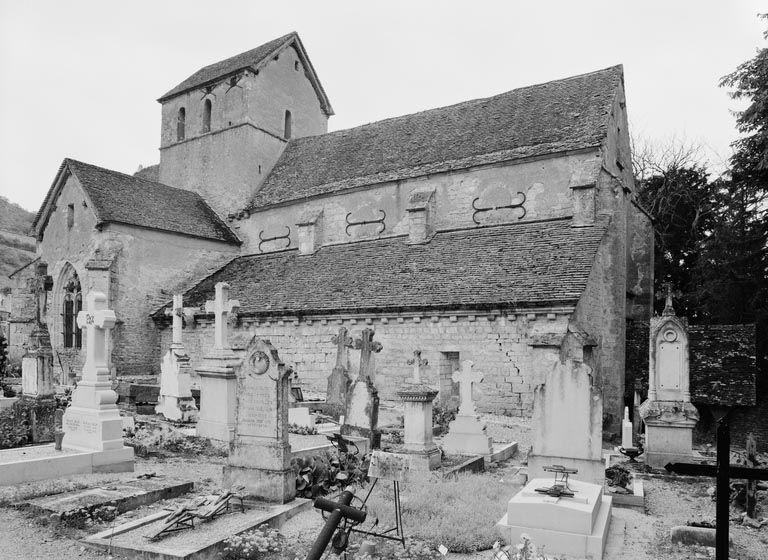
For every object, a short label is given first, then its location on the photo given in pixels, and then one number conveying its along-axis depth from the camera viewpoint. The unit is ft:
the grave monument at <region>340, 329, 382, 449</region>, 36.86
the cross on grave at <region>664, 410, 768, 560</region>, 12.87
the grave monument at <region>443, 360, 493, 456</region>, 37.78
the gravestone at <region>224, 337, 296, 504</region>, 25.75
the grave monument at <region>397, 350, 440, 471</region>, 32.07
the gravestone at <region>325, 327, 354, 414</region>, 48.42
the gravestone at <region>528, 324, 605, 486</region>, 26.89
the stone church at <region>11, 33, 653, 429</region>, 54.85
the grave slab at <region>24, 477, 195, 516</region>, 23.00
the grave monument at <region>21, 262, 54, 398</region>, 41.29
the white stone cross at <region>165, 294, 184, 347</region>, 53.69
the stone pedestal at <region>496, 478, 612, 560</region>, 19.65
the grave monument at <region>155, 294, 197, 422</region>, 48.11
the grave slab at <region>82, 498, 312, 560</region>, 18.69
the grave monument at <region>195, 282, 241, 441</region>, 40.88
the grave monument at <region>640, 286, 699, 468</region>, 33.81
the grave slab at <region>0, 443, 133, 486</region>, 27.53
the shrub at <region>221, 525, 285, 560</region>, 19.02
